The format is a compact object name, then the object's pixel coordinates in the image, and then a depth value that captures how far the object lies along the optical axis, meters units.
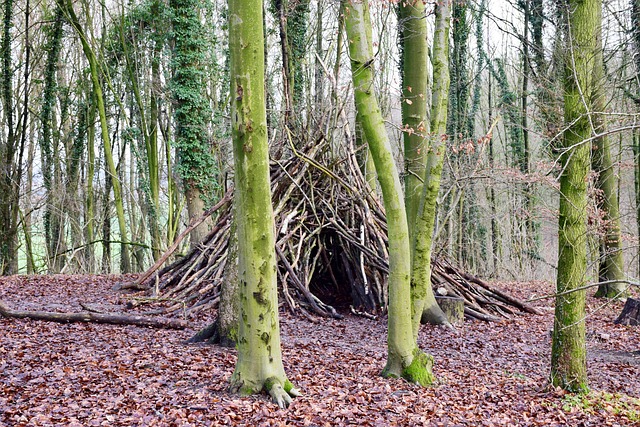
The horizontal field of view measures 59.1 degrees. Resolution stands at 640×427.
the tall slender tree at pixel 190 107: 13.27
